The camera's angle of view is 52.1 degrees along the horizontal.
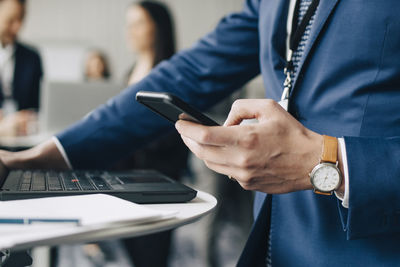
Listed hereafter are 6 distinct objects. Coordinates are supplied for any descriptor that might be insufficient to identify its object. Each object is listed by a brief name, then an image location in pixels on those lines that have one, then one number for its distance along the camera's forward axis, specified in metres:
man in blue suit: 0.53
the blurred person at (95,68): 5.33
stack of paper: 0.43
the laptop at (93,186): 0.58
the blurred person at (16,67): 2.88
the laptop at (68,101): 2.27
